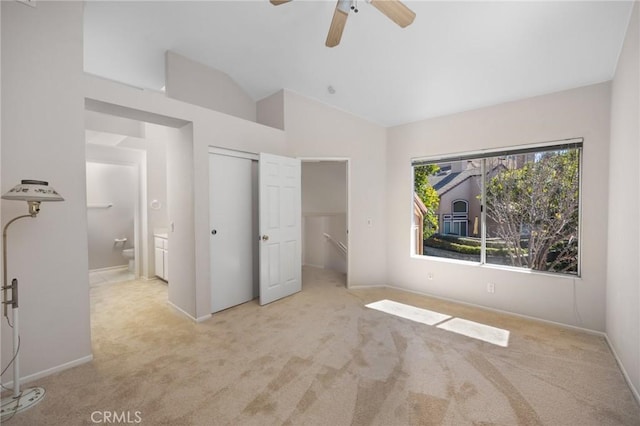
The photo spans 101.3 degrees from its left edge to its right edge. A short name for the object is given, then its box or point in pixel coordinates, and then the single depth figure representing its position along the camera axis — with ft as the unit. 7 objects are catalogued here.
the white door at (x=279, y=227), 11.36
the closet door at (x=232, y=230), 10.60
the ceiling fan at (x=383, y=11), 6.17
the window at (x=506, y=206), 9.77
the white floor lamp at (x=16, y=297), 5.52
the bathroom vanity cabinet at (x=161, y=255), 14.75
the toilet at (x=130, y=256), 16.90
